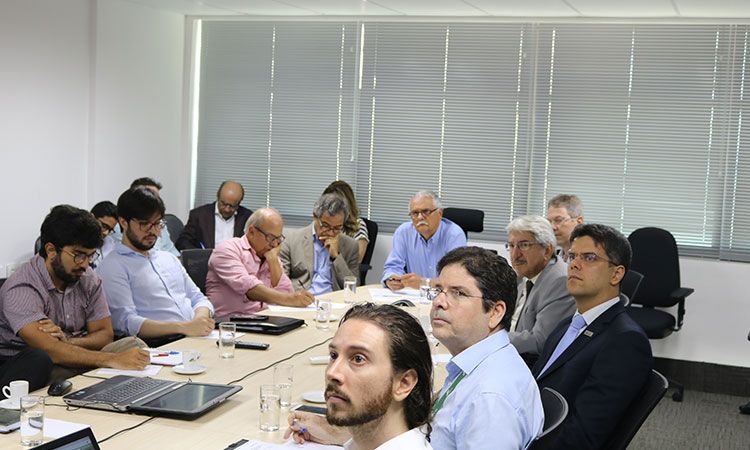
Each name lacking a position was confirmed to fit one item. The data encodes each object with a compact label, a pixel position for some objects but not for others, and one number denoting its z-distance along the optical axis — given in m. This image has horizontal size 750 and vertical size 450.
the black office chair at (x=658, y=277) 6.23
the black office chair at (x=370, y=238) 7.19
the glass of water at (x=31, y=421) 2.43
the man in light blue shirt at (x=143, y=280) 4.18
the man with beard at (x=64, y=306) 3.44
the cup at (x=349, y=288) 5.26
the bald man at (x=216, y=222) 7.30
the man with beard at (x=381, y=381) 1.78
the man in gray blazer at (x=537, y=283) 4.01
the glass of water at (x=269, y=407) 2.68
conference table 2.55
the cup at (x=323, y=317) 4.39
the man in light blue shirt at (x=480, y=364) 2.20
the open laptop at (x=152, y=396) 2.76
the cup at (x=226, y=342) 3.63
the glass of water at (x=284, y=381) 2.93
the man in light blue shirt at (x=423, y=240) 6.10
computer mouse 2.90
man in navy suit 2.82
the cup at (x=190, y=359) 3.32
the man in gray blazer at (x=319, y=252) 5.75
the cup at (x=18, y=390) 2.67
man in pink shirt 5.00
